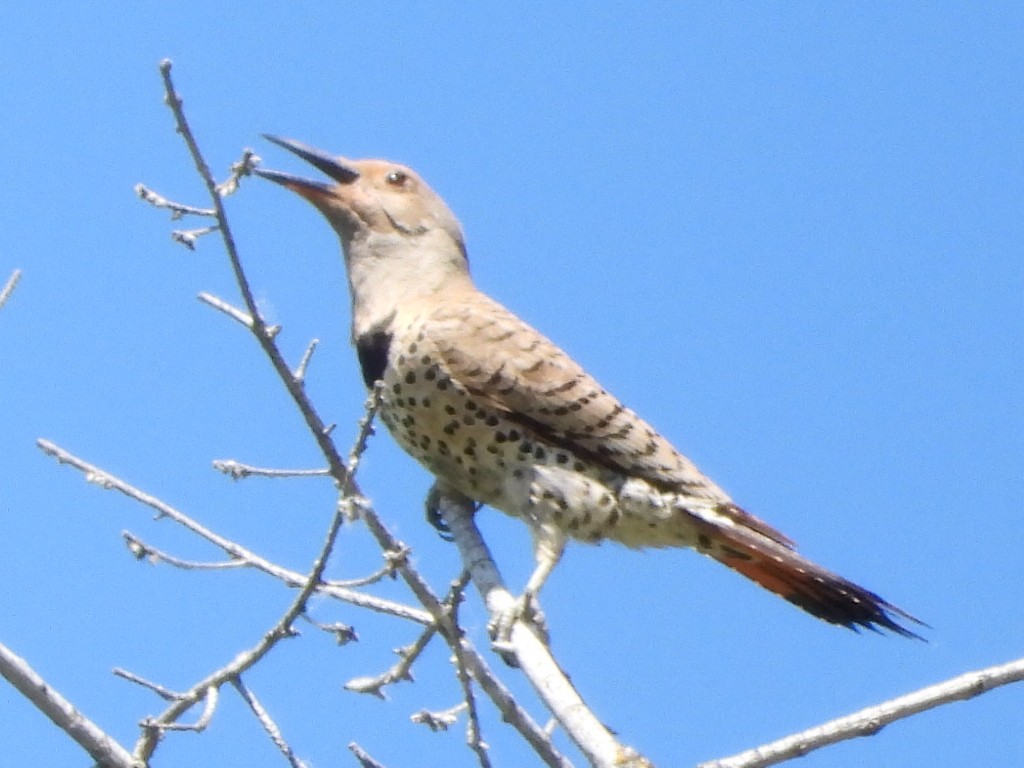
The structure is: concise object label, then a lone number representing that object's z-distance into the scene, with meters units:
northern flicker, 8.87
